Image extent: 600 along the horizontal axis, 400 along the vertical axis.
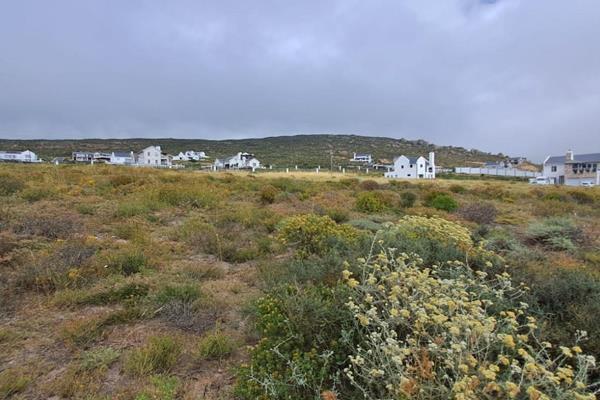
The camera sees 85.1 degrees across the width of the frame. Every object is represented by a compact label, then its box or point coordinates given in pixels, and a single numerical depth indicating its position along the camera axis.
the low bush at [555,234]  7.66
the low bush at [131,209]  8.95
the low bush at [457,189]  22.81
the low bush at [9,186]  11.08
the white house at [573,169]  47.84
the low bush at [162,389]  2.55
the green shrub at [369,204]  11.57
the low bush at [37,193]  10.42
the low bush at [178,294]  4.14
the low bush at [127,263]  5.13
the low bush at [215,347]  3.18
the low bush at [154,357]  2.88
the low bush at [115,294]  4.14
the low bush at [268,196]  13.12
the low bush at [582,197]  18.50
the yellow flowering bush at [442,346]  1.71
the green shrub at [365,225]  7.96
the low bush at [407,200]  13.53
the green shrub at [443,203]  13.13
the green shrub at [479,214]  10.91
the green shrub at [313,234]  5.60
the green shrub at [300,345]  2.40
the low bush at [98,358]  2.92
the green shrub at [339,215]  9.31
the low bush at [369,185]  21.90
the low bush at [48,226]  6.71
